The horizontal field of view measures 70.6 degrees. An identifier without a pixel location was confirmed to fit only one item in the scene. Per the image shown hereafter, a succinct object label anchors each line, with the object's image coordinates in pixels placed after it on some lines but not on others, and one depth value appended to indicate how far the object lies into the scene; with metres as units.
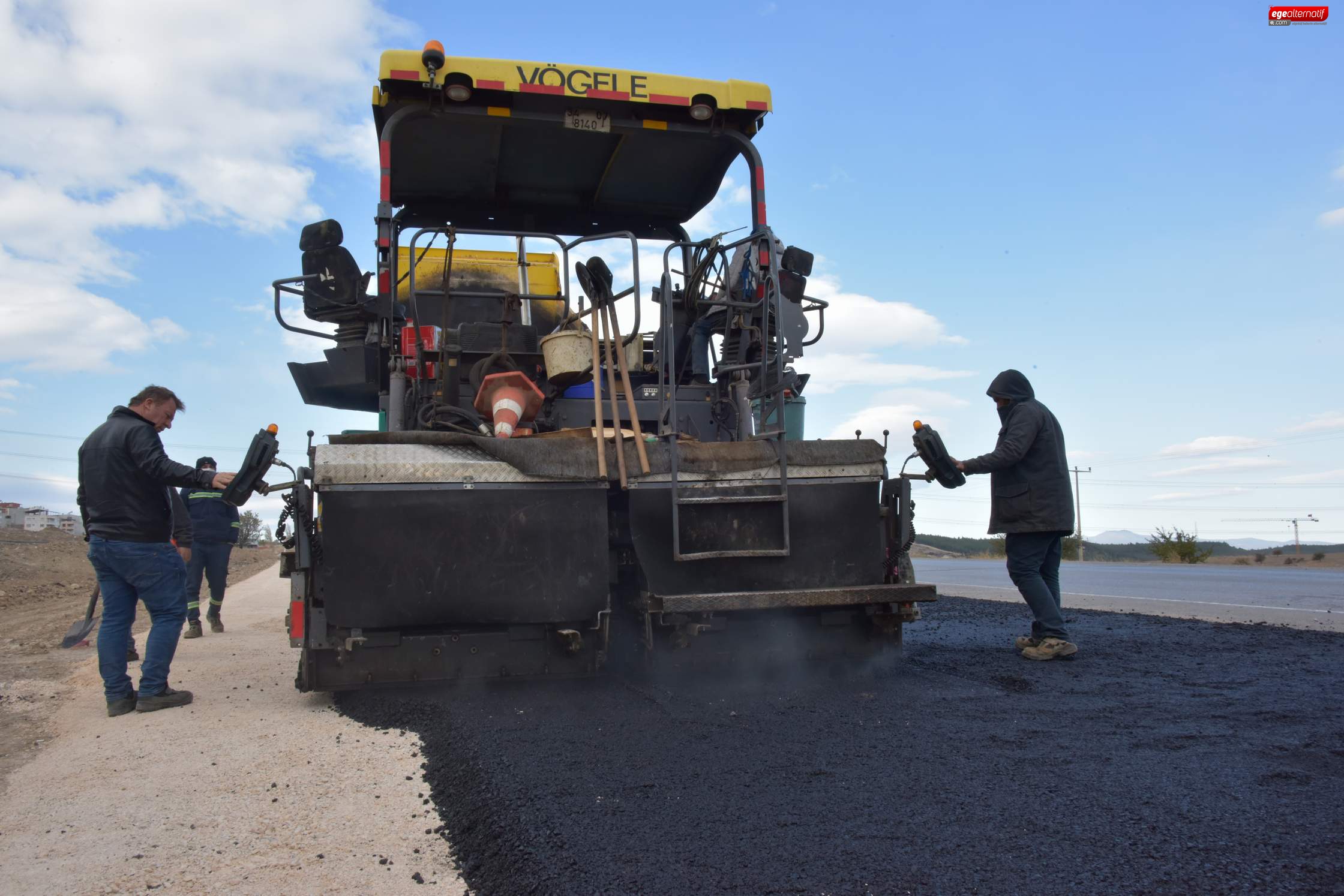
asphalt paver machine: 3.99
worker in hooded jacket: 5.11
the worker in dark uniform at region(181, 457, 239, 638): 8.16
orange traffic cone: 4.62
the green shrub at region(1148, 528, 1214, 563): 26.45
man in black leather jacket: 4.53
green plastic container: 5.10
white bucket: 4.88
